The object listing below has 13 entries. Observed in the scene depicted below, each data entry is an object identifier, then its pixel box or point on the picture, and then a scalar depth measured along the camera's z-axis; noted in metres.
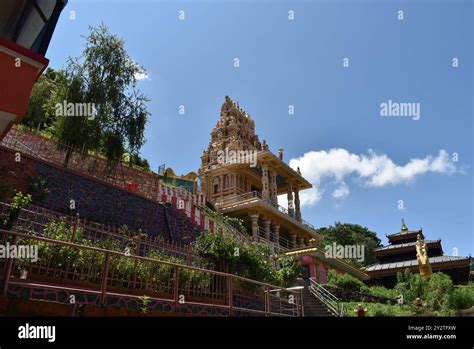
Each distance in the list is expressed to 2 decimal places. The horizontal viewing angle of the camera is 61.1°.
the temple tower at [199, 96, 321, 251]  30.31
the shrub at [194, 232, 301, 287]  12.30
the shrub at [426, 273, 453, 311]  18.84
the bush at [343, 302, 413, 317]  17.53
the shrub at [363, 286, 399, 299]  23.34
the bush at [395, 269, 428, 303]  21.25
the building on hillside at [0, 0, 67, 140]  6.32
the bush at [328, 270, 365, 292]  24.84
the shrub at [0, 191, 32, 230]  8.26
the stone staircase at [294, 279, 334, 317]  16.22
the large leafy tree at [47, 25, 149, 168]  15.27
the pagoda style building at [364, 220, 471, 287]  30.31
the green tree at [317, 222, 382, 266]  50.67
